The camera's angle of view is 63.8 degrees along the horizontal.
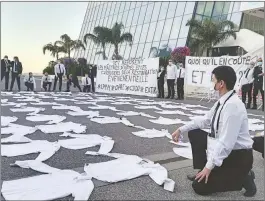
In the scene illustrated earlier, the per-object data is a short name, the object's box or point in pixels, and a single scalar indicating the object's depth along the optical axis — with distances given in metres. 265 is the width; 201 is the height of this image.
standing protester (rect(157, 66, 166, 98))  8.46
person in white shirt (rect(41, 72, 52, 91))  10.32
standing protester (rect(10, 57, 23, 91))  8.88
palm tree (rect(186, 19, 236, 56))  13.80
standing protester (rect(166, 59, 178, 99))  8.14
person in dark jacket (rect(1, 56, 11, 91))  9.09
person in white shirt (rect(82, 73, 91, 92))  10.42
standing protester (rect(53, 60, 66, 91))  9.63
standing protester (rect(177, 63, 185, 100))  8.06
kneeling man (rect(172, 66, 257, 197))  1.66
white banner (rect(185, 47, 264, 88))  6.93
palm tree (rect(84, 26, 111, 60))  17.82
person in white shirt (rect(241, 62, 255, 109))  6.48
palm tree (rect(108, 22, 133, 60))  17.81
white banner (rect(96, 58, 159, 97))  8.82
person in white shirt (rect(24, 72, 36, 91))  9.76
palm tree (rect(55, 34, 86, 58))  21.14
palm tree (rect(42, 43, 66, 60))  19.93
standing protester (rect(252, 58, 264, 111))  6.32
